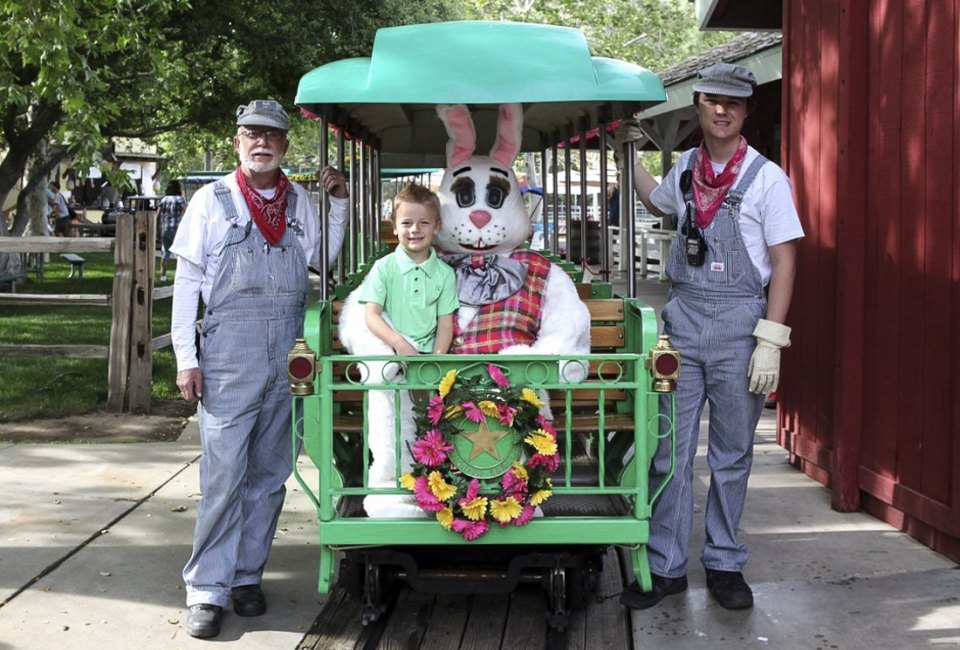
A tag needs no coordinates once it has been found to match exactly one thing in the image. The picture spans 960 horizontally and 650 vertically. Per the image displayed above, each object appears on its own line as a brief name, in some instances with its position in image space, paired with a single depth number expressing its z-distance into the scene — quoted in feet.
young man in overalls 16.89
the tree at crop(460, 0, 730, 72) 136.36
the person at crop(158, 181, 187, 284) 75.51
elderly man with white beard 16.44
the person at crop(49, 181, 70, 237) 95.61
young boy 16.35
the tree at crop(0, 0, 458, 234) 42.34
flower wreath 14.66
